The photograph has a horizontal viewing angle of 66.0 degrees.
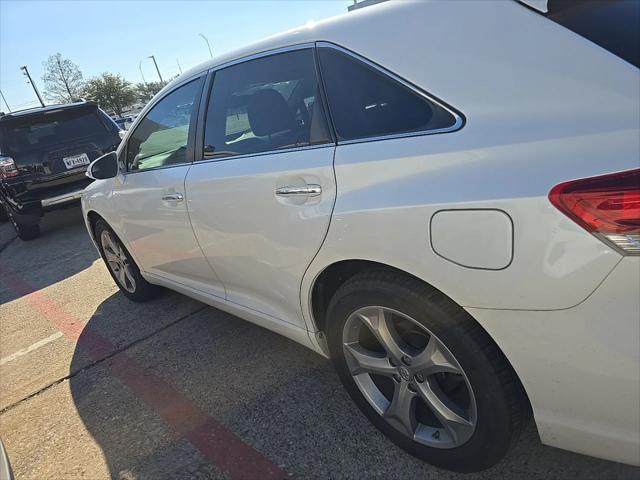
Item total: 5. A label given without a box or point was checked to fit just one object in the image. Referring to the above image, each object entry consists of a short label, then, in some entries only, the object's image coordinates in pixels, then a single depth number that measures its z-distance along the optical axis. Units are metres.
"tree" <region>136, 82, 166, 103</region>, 67.69
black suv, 6.92
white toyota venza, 1.29
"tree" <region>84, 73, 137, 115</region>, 60.91
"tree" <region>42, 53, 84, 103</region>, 57.06
